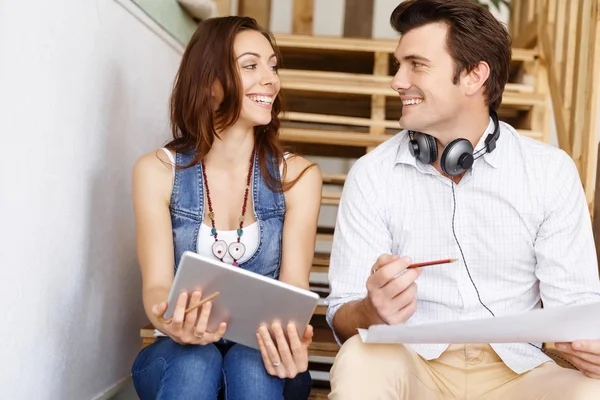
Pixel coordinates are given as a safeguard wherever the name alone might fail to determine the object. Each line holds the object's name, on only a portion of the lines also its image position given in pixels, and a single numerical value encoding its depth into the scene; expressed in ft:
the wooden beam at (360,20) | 11.72
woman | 4.89
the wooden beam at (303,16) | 11.42
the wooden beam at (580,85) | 6.93
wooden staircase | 7.61
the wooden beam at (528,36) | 9.01
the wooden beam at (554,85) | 7.35
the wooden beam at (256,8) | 11.10
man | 4.33
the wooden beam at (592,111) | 6.61
